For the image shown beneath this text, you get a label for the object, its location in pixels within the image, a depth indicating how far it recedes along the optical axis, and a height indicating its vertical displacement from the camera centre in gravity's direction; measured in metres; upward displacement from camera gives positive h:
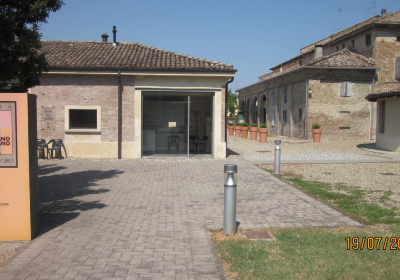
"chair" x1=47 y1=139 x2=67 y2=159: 13.76 -0.87
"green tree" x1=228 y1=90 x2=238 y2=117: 66.25 +4.02
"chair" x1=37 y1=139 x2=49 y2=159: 13.62 -0.90
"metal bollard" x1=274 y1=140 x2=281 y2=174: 11.02 -1.08
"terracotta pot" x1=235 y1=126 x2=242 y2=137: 30.57 -0.49
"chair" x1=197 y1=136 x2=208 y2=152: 15.88 -0.76
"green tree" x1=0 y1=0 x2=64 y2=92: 5.88 +1.39
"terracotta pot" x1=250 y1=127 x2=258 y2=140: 25.84 -0.59
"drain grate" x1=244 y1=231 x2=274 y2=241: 5.00 -1.62
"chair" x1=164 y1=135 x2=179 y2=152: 15.23 -0.70
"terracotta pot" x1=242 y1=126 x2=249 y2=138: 28.61 -0.53
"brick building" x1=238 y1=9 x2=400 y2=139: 25.33 +3.15
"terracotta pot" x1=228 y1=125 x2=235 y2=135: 33.41 -0.39
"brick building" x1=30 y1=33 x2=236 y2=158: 13.91 +1.05
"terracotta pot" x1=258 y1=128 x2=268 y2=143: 23.83 -0.63
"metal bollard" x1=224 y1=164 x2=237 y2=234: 5.06 -1.06
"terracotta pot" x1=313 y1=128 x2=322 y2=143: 23.73 -0.67
